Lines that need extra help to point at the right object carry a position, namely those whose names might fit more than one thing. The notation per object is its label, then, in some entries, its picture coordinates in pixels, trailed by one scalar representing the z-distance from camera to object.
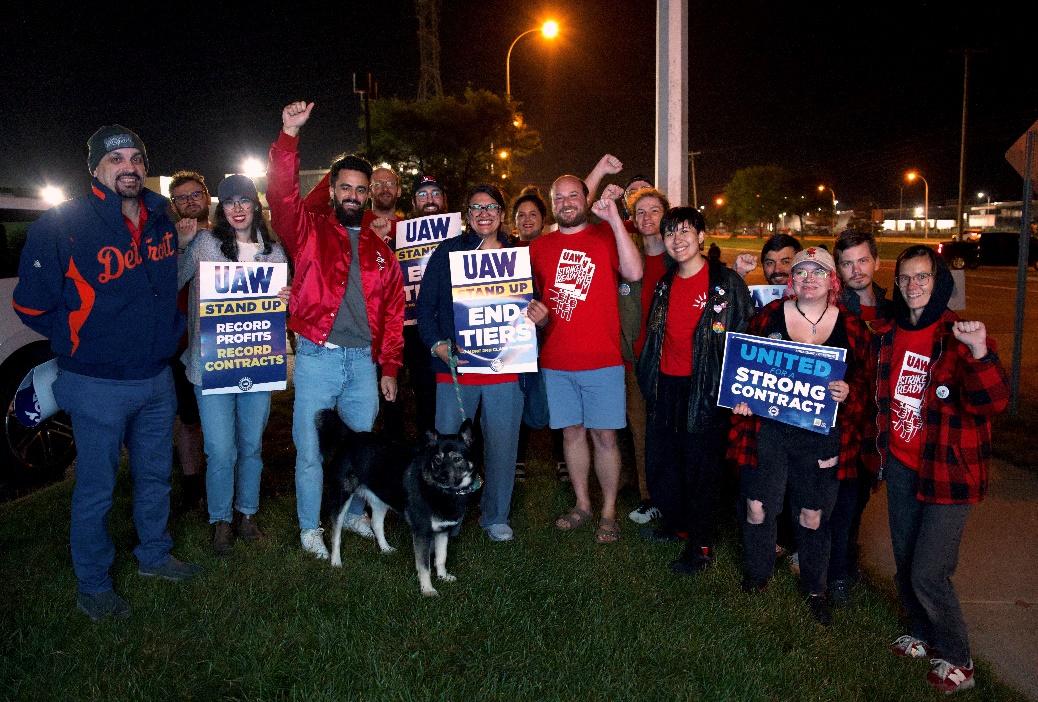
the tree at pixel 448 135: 23.33
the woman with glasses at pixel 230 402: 4.39
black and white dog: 4.02
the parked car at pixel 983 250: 32.09
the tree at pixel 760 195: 97.31
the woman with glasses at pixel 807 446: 3.67
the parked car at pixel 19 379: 5.99
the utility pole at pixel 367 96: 16.88
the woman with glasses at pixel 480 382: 4.69
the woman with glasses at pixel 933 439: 3.14
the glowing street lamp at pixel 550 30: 21.61
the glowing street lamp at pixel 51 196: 6.59
